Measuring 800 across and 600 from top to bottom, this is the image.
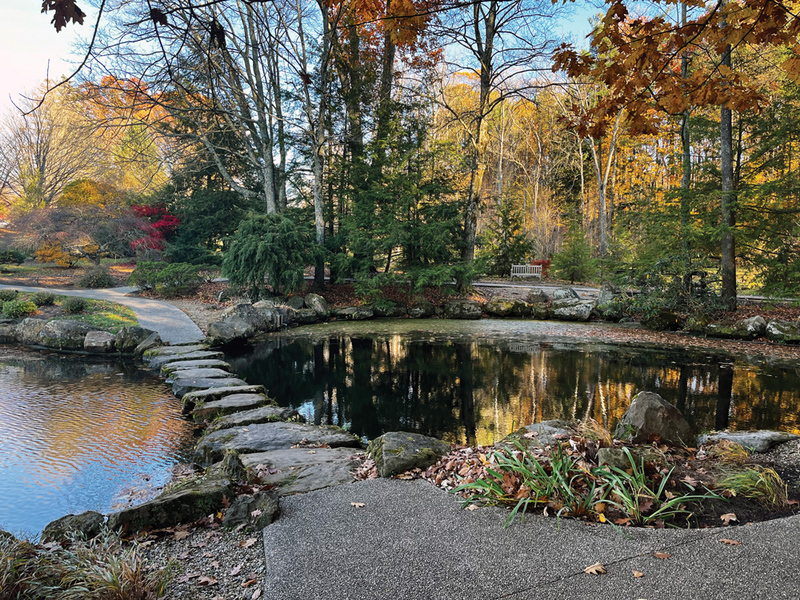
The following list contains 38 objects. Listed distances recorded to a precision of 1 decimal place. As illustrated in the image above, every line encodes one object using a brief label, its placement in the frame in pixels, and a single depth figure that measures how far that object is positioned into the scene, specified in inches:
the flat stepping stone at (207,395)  238.7
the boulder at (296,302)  574.7
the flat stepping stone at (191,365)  305.0
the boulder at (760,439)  159.5
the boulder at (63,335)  374.9
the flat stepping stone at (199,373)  283.8
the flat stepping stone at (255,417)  203.8
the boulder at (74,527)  107.7
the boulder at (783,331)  409.7
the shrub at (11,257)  808.3
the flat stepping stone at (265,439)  177.5
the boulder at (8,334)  392.8
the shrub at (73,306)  430.1
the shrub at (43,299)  446.9
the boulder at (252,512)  113.2
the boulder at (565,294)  600.7
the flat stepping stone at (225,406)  224.2
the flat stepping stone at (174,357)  326.6
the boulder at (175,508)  112.7
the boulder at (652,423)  177.2
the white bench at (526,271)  850.8
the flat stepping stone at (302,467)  139.9
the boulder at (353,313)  579.5
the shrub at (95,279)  652.1
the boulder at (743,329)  433.7
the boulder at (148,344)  360.8
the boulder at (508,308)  599.2
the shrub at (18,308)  409.4
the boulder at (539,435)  151.2
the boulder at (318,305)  574.3
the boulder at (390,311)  603.8
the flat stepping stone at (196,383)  262.4
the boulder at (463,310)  593.9
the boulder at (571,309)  564.7
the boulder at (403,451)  145.5
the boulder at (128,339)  370.3
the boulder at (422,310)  606.2
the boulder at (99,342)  369.4
